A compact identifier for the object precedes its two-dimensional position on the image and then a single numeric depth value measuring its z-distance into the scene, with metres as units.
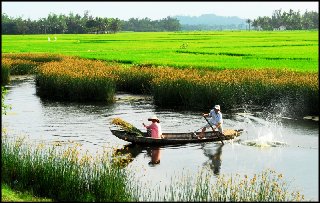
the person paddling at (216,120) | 24.33
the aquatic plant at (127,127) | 22.56
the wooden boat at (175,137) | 23.12
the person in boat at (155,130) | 23.17
